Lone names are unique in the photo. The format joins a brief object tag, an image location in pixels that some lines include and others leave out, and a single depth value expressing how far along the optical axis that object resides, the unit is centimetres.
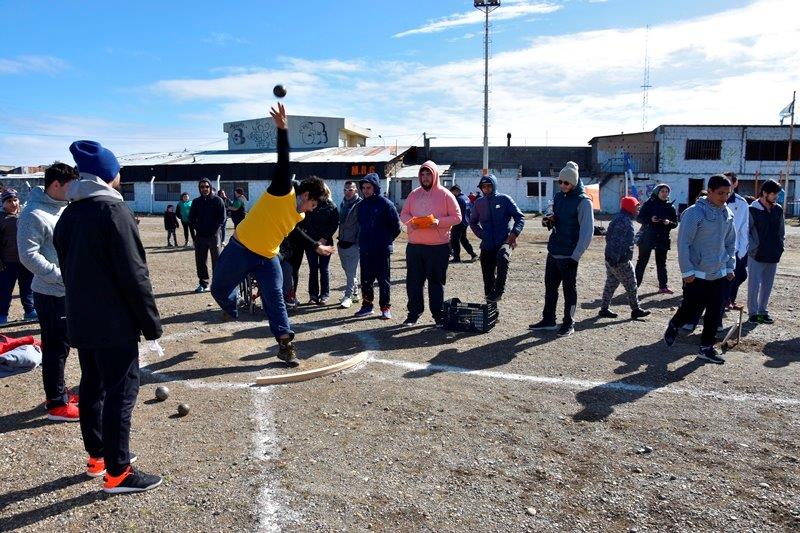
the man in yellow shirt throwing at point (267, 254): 578
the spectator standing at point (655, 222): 1025
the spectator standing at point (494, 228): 879
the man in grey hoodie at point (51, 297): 465
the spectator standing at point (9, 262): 834
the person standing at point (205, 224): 1041
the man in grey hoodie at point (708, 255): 625
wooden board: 563
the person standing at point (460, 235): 1488
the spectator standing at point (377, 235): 835
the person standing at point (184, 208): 1781
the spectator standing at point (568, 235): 733
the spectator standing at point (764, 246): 811
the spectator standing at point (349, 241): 915
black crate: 762
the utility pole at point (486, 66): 3391
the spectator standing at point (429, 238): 777
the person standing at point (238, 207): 1745
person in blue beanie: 333
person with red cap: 838
